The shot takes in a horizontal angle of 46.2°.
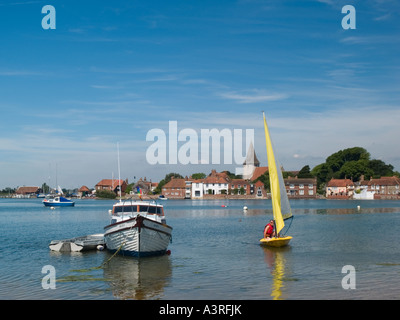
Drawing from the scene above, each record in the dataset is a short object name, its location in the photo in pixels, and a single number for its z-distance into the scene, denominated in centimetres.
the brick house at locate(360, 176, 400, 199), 19200
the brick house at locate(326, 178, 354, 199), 19588
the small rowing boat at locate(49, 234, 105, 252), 3419
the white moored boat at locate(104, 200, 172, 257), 2936
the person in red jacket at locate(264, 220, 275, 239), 3691
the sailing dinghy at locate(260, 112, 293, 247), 3550
